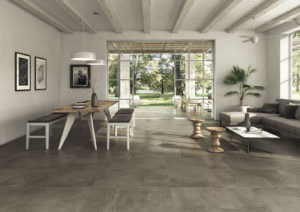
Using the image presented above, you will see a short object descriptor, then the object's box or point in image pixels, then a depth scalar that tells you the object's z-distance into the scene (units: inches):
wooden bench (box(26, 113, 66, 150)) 173.9
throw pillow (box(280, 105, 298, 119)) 222.3
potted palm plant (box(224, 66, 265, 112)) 304.5
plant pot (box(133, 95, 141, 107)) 427.8
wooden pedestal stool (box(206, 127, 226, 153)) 168.6
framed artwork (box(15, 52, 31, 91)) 205.9
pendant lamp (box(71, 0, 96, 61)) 171.6
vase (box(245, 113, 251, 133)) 177.5
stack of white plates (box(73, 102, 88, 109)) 180.7
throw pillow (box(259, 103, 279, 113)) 255.0
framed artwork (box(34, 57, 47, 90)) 244.2
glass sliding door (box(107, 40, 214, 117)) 332.8
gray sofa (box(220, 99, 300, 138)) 205.3
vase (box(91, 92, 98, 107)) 196.3
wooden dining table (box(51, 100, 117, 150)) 170.6
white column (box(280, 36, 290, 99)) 288.5
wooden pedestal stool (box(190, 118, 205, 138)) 212.4
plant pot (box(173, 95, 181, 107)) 379.6
